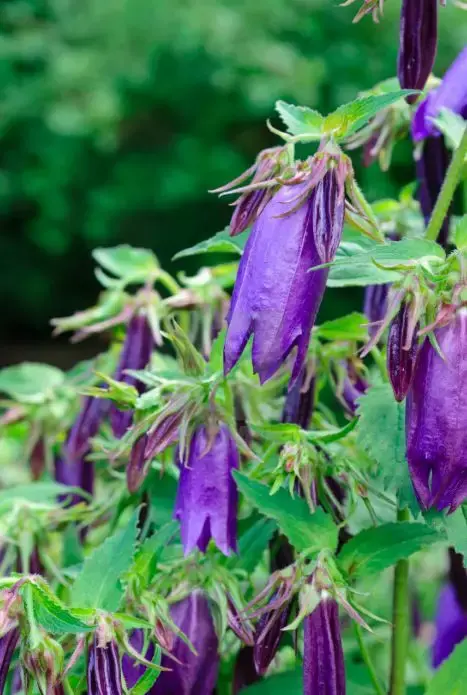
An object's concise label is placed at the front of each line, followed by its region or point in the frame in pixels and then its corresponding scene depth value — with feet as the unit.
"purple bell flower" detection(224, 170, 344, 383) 2.97
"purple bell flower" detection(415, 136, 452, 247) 3.39
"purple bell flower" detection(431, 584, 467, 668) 3.67
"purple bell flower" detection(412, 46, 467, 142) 3.26
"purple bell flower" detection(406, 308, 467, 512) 2.95
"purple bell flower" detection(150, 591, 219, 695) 3.16
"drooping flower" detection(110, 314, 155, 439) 3.47
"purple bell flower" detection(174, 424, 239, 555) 3.16
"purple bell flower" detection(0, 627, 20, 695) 2.99
